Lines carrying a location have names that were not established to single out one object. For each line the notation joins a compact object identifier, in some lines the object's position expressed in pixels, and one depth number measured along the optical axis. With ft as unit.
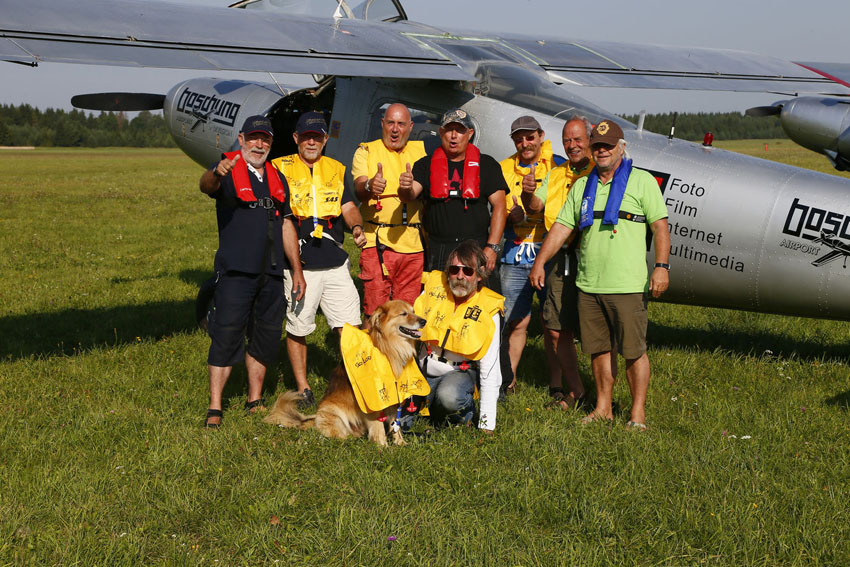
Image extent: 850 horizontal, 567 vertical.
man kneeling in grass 17.80
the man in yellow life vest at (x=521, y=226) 20.79
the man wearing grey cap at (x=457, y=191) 19.90
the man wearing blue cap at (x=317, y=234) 20.51
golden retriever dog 17.30
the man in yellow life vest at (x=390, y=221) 21.08
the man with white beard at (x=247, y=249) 18.86
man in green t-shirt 17.74
